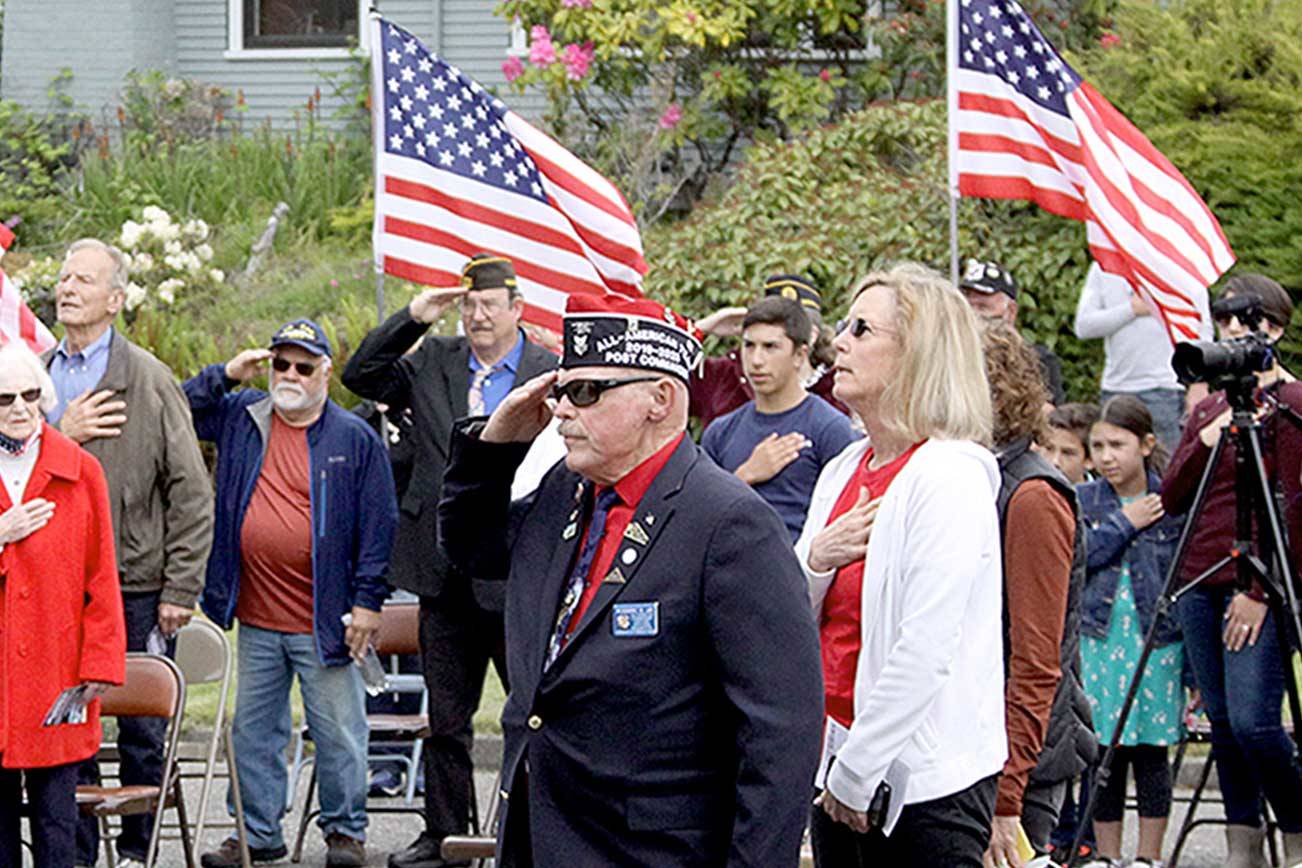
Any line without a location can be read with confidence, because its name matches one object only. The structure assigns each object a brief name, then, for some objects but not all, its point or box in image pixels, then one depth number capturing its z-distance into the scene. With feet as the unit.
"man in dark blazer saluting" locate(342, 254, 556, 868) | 44.78
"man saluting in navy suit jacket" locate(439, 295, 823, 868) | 22.53
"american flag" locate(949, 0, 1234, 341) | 50.15
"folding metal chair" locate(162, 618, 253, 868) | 45.86
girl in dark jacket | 44.19
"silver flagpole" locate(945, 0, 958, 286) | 52.08
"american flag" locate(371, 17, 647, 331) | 52.60
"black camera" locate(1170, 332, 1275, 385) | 37.46
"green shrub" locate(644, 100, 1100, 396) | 70.39
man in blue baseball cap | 46.80
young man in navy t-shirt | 41.78
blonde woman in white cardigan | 25.31
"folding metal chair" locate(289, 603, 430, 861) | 48.18
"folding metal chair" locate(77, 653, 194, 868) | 41.71
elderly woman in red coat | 37.76
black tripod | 38.69
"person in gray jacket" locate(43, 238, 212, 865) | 44.94
